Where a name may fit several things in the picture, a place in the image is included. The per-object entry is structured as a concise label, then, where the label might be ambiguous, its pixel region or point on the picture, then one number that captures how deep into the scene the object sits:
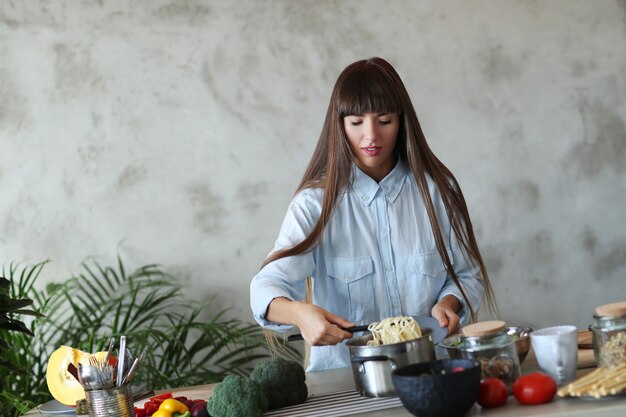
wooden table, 1.84
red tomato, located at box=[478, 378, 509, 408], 1.98
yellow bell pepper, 2.30
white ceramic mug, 2.12
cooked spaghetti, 2.29
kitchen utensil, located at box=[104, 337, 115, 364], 2.37
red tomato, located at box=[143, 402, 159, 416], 2.46
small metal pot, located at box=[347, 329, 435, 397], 2.19
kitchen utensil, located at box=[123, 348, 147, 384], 2.36
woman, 2.88
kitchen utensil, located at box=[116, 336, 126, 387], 2.35
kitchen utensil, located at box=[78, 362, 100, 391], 2.35
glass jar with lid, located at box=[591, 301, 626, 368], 2.06
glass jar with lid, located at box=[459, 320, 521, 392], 2.13
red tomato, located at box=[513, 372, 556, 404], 1.95
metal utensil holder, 2.33
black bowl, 1.90
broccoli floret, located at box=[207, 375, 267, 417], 2.16
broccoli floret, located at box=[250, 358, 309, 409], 2.32
